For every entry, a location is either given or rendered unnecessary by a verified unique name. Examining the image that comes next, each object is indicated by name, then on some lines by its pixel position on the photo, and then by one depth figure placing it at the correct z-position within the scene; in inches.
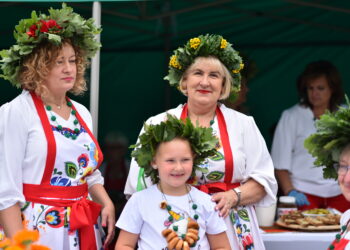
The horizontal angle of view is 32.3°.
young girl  103.9
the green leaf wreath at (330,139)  87.4
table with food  134.2
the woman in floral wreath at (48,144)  103.2
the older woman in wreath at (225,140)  115.7
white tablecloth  134.0
